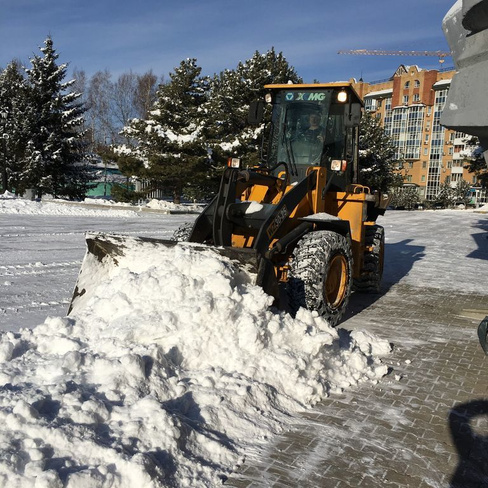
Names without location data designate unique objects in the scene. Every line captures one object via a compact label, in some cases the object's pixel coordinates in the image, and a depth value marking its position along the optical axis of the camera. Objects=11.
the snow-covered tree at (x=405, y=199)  44.56
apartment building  81.75
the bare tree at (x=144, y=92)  49.41
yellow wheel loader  5.29
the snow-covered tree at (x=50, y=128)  27.67
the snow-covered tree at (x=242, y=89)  28.72
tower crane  128.62
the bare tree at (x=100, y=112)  51.94
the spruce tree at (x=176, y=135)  25.28
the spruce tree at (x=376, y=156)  37.41
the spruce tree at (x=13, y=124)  27.92
